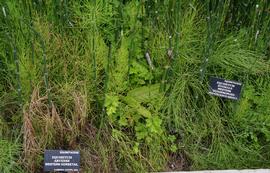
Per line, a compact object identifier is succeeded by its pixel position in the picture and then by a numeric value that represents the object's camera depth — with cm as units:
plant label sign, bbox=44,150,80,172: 132
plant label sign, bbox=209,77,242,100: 145
